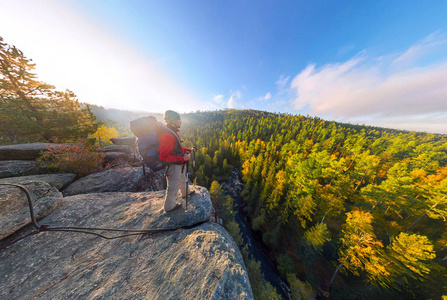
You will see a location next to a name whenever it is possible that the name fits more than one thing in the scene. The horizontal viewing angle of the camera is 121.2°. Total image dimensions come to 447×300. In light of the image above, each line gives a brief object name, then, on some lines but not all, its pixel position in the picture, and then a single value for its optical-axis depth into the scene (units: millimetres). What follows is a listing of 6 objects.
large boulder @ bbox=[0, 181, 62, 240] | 3510
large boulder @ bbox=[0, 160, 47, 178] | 6609
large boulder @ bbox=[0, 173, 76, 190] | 6035
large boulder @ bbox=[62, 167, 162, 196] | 6894
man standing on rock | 3939
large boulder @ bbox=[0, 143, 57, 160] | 7707
